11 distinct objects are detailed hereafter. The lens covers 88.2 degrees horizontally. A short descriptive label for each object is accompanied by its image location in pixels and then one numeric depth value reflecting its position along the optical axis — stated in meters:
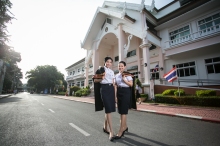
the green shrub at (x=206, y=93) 7.39
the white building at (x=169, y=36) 11.17
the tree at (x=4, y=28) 11.10
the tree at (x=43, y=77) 43.50
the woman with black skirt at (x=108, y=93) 2.83
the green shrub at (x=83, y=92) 19.77
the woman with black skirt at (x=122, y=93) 2.92
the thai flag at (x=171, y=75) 9.21
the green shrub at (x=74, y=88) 25.44
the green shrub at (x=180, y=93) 8.59
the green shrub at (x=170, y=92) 9.44
